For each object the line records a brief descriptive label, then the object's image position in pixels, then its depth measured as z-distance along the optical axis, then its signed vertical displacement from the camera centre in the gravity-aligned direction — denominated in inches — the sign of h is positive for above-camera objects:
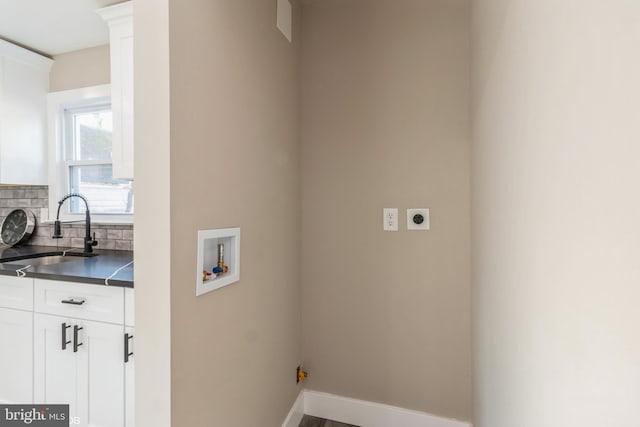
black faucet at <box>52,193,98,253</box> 84.2 -5.3
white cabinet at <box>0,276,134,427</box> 55.1 -26.5
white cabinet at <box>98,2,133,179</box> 70.6 +31.7
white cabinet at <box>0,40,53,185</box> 87.4 +30.6
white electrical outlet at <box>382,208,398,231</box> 67.9 -1.4
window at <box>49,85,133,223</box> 90.1 +17.8
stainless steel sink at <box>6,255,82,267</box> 79.0 -12.4
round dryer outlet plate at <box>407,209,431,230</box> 65.9 -1.4
